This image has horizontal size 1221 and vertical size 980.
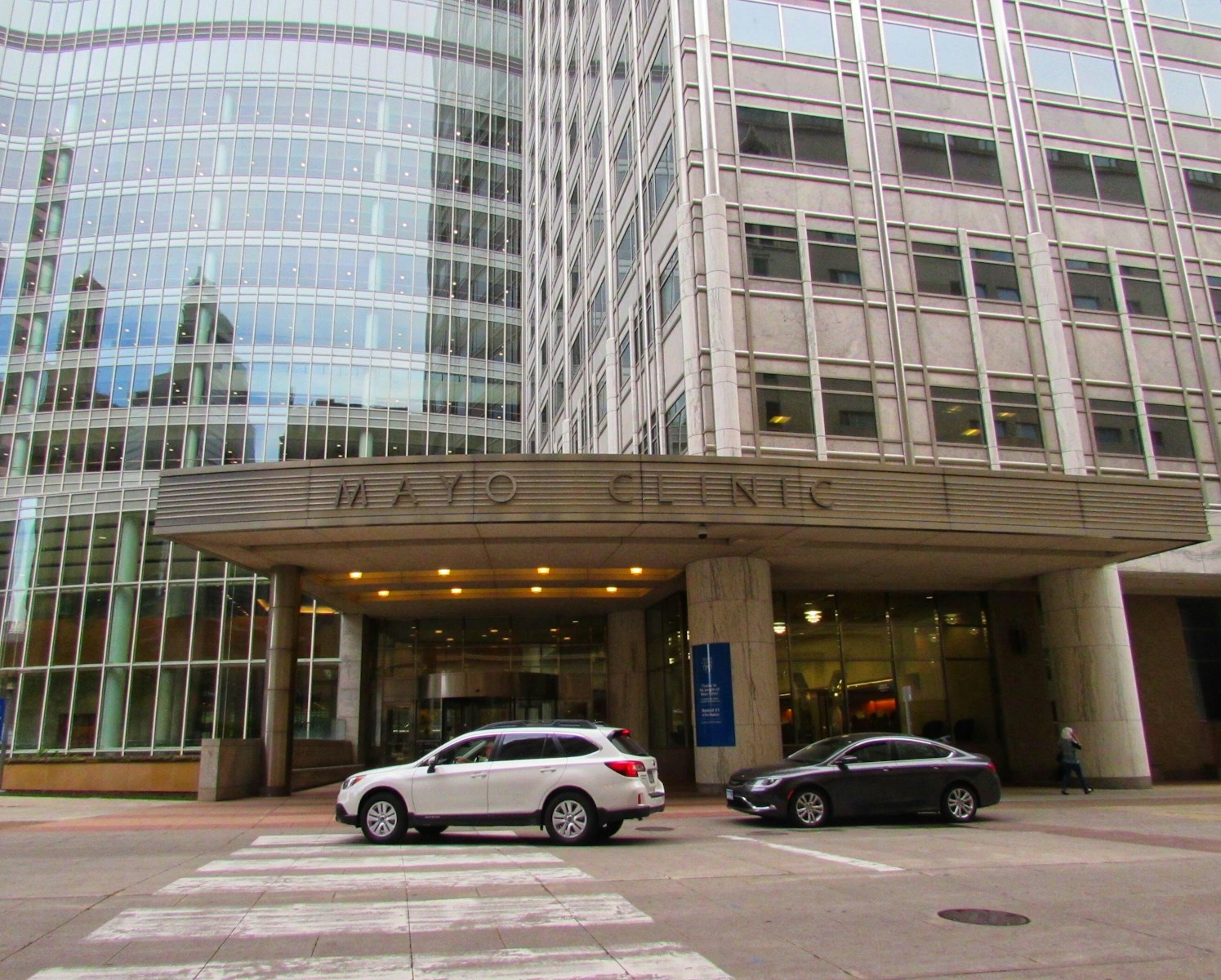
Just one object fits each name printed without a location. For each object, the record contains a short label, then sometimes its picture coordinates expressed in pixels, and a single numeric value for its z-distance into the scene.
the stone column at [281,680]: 22.84
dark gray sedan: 14.81
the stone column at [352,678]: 32.34
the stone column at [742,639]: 20.14
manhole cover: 7.46
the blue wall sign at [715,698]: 20.30
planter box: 22.38
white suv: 12.56
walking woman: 20.73
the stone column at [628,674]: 29.84
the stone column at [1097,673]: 22.31
